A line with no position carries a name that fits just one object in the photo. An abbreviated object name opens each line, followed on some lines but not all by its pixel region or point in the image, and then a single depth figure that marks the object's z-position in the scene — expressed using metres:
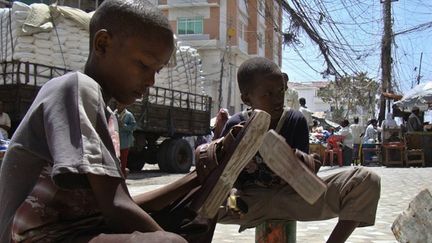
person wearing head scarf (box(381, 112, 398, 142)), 15.59
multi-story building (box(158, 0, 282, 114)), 30.39
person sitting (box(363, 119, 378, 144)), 17.34
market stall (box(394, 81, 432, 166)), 15.08
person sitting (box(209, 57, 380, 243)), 2.48
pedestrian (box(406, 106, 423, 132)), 15.60
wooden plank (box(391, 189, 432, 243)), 3.20
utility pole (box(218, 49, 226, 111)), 26.19
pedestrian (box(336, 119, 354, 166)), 16.12
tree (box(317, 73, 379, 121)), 45.56
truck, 8.99
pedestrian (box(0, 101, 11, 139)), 8.33
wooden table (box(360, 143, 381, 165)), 16.77
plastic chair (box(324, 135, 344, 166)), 15.99
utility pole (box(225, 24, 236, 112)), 27.62
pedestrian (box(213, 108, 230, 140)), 4.89
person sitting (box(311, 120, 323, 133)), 21.96
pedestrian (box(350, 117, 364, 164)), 17.05
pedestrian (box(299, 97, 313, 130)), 11.56
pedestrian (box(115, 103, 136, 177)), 7.89
